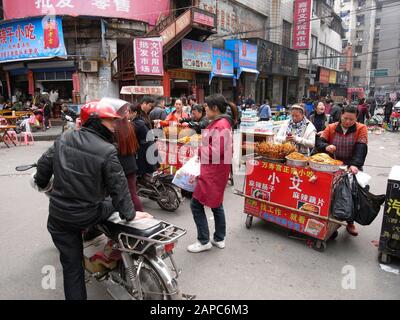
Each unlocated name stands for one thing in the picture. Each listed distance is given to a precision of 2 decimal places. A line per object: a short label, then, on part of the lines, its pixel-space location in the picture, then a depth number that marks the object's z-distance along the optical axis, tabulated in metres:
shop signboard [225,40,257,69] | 18.25
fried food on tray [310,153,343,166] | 3.49
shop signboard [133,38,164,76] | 12.34
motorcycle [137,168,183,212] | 4.91
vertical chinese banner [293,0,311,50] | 22.74
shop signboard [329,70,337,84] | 34.55
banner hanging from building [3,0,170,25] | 12.42
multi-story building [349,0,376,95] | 58.69
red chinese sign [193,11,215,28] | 13.49
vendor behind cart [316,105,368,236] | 3.82
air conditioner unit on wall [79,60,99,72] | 13.24
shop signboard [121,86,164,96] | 12.38
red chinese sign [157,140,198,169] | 5.77
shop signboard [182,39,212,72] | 14.84
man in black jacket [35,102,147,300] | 2.12
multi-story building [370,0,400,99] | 59.84
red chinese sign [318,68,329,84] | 31.33
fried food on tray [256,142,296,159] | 3.97
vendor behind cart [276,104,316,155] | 4.48
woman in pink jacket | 3.29
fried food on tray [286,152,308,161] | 3.77
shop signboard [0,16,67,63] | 12.60
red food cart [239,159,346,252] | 3.55
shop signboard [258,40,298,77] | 20.67
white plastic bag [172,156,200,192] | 3.88
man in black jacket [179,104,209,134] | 6.06
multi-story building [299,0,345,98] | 28.61
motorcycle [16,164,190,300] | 2.30
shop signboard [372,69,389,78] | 49.49
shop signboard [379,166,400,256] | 3.25
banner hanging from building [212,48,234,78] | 17.02
